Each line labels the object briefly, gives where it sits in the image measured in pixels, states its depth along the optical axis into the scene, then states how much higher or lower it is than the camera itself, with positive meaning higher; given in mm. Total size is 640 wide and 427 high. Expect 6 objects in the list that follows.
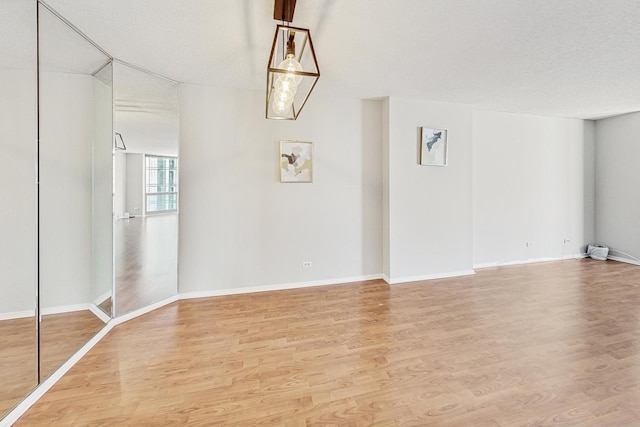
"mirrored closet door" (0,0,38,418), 2049 +168
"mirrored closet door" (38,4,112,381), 2346 +169
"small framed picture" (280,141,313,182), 3643 +657
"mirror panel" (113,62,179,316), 2811 +243
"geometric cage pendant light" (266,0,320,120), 1595 +939
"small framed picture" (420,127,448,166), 3979 +942
